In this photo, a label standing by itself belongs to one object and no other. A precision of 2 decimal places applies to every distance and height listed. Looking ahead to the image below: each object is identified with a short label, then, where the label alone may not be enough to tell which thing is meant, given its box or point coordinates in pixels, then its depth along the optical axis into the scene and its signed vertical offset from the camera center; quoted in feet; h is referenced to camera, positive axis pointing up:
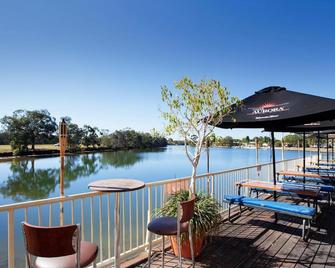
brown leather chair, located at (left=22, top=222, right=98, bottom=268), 4.56 -1.97
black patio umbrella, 10.30 +1.27
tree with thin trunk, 11.17 +1.36
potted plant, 9.35 -3.16
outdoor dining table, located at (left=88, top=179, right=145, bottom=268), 7.08 -1.47
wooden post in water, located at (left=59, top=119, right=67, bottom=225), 7.89 -0.24
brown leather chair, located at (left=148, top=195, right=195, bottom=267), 7.55 -2.92
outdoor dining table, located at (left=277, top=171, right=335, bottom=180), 21.31 -3.49
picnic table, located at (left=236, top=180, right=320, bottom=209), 13.70 -3.15
